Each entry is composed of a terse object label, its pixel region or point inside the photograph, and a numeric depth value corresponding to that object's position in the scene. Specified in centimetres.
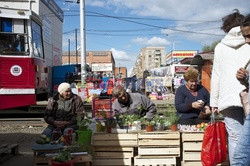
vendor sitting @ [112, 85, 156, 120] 524
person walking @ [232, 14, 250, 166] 257
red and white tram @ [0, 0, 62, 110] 906
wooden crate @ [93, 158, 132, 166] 451
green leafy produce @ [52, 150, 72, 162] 376
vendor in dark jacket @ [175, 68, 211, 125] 493
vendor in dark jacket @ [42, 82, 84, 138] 558
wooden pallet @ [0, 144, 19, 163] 578
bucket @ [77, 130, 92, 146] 458
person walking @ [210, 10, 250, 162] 313
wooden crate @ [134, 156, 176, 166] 444
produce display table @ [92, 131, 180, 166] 445
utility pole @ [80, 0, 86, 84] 1685
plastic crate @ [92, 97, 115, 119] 805
